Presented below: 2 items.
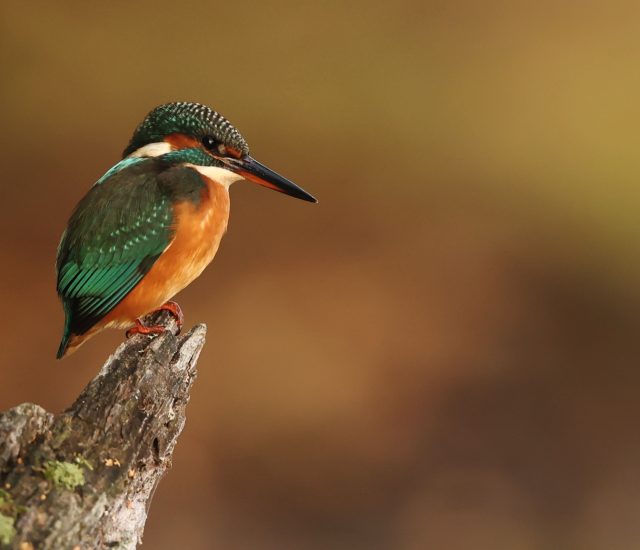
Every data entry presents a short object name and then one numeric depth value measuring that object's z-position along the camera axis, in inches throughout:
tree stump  194.5
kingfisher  200.0
